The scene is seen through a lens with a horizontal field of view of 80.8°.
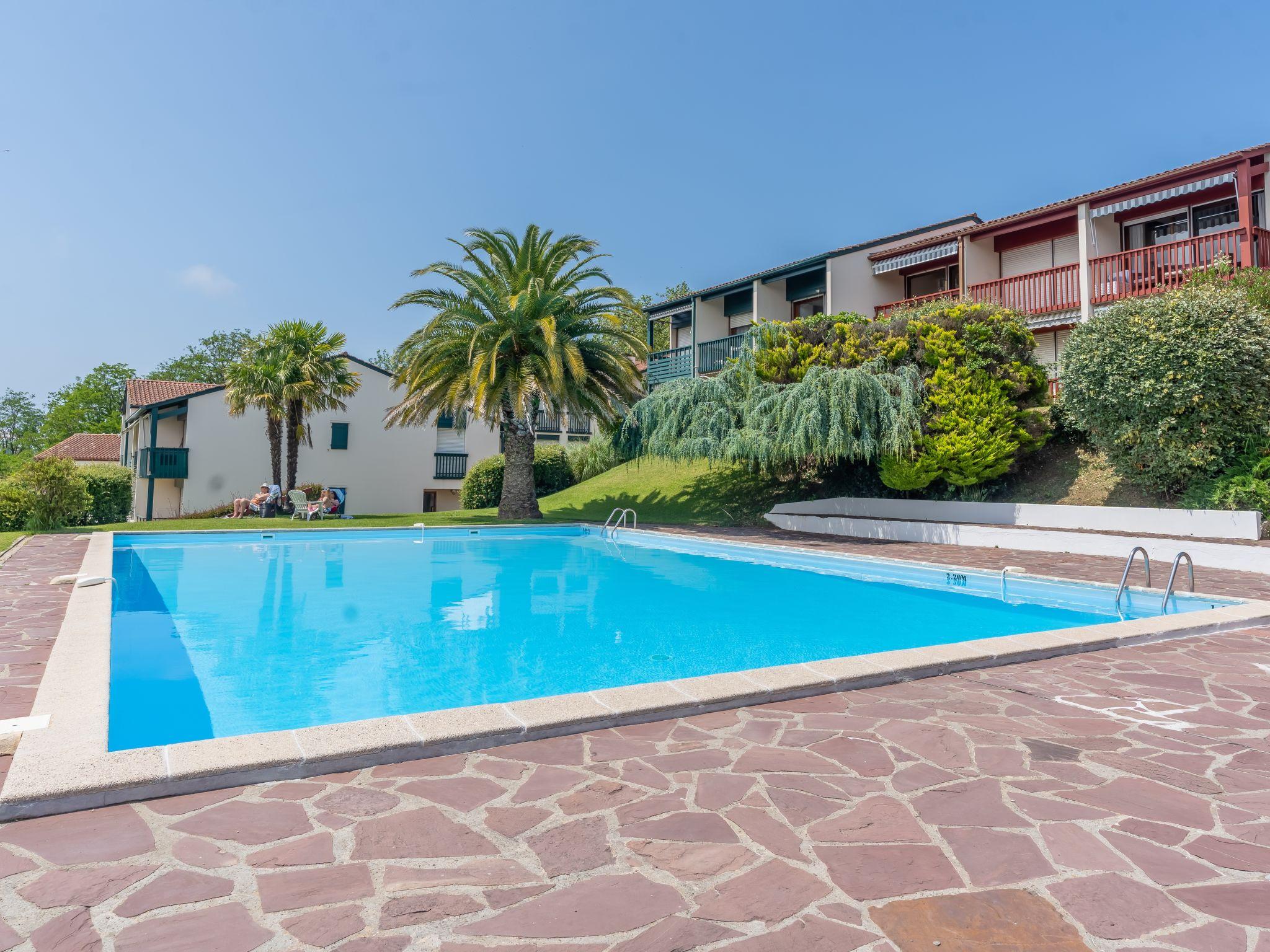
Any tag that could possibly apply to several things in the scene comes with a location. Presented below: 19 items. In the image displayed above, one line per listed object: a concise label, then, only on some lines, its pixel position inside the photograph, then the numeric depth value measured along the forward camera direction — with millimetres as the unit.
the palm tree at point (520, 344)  19453
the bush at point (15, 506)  15812
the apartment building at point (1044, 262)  17312
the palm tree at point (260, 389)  24828
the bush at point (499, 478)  27484
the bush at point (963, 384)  16016
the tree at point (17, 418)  82000
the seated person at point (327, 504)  22072
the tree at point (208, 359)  59000
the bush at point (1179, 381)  12336
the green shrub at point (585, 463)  26039
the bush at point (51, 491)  16031
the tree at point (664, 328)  31969
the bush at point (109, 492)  27781
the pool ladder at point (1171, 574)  7453
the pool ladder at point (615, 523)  18344
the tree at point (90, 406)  59188
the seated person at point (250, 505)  22812
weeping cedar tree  16375
